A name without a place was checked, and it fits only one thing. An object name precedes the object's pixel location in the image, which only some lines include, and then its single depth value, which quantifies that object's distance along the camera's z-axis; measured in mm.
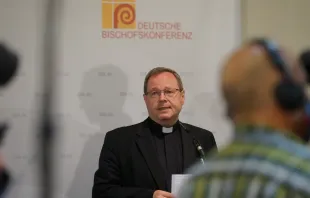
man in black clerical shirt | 4151
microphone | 4115
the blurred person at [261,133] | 2461
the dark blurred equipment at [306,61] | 2990
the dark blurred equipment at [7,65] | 2001
